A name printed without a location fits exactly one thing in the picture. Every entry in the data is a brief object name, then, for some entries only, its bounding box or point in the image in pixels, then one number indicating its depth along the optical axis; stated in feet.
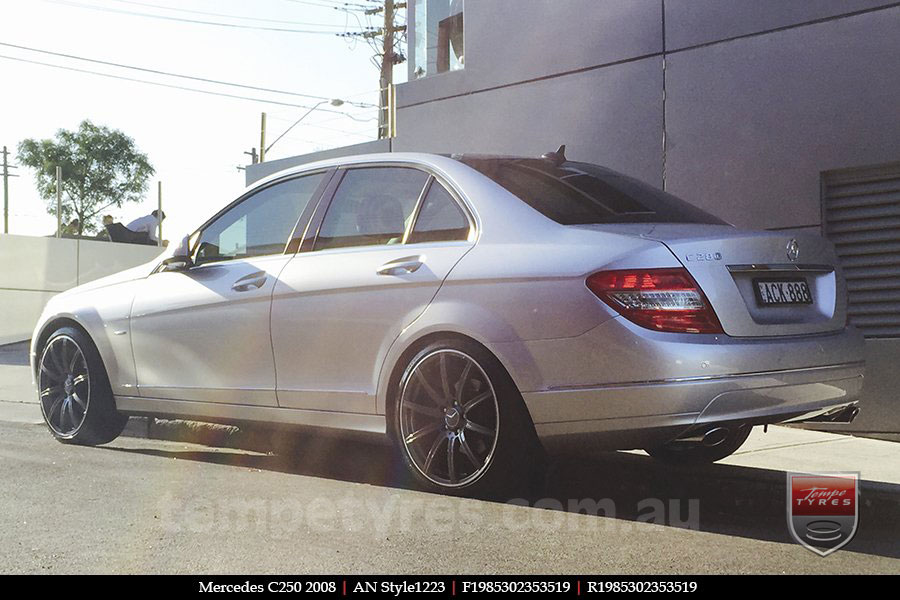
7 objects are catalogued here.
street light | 53.36
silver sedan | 15.05
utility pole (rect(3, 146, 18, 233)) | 233.76
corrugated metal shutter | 28.40
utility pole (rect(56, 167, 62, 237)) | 94.55
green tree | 237.45
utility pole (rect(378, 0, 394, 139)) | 116.33
